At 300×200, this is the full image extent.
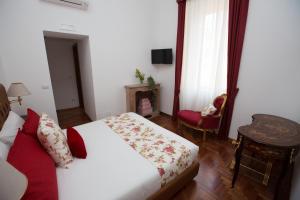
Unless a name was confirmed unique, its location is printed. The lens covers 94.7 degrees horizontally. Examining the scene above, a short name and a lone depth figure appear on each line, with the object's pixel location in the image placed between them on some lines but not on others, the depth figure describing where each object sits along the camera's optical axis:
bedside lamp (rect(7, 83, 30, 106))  1.82
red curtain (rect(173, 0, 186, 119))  3.03
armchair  2.60
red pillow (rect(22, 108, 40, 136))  1.30
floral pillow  1.21
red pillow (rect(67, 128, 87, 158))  1.40
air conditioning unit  2.45
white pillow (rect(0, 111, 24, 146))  1.23
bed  1.08
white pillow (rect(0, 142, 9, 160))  1.02
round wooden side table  1.31
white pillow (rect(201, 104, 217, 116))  2.58
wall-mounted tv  3.45
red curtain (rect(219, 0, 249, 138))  2.21
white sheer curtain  2.56
